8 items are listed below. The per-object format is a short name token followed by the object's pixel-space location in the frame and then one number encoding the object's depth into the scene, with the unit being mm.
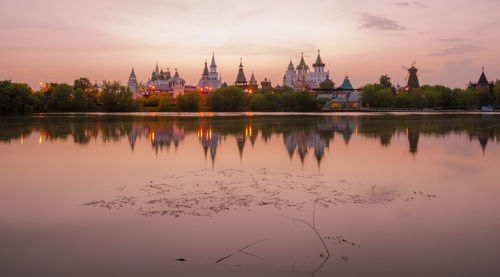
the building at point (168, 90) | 169625
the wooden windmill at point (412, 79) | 145625
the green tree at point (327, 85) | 178475
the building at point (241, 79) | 185125
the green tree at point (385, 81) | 151375
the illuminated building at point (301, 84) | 163500
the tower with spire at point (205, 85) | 178450
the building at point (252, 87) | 176288
